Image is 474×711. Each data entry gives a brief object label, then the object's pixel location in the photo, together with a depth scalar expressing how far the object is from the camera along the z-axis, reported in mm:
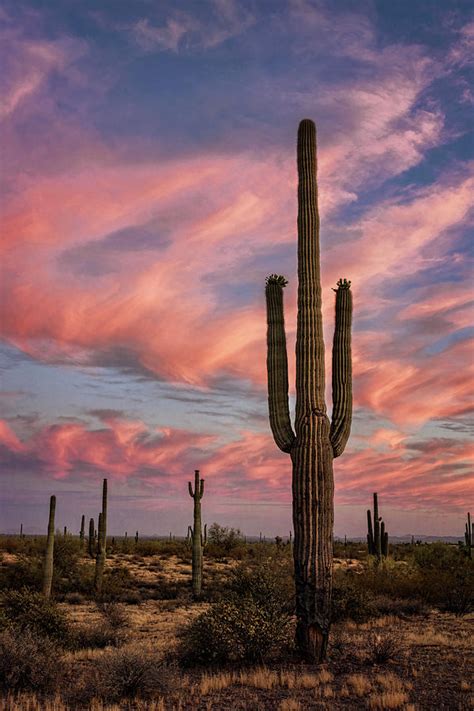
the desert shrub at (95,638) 15016
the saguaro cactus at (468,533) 46375
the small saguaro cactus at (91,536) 34844
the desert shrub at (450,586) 20391
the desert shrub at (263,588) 14336
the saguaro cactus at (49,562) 23266
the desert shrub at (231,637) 12523
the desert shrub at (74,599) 24109
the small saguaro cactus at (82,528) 51481
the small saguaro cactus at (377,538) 33094
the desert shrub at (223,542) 44750
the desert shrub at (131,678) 10281
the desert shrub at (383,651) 12539
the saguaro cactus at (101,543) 25984
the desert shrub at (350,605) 18000
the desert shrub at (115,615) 18547
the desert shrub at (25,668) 10711
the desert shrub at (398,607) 19812
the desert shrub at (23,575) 26766
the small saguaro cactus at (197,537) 25688
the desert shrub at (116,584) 25328
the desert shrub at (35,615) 14375
